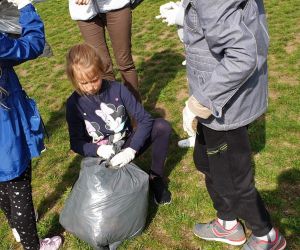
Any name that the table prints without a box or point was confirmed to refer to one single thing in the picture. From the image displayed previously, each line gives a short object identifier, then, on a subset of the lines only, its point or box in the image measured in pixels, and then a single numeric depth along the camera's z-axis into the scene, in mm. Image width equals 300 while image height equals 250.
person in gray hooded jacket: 1600
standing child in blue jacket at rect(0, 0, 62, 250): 2113
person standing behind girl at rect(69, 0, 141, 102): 3381
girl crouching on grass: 2479
